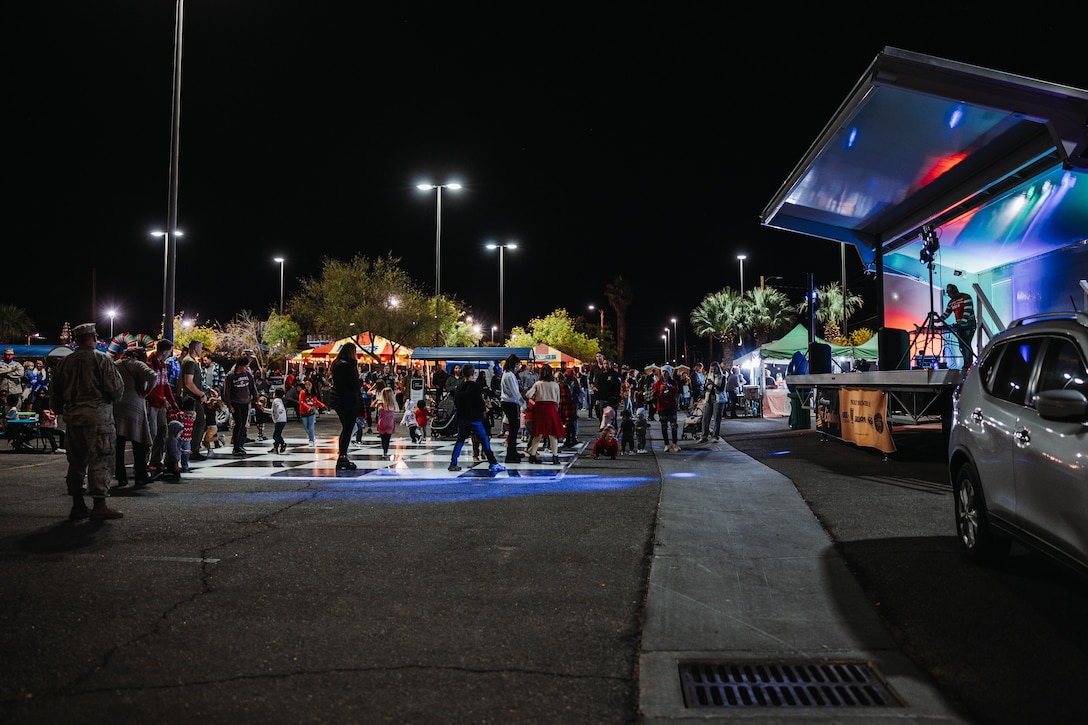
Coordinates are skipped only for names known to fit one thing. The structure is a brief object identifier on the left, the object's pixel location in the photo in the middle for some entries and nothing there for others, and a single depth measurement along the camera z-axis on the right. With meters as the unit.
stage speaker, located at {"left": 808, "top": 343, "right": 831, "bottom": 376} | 17.09
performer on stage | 12.12
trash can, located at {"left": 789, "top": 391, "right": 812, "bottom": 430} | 20.22
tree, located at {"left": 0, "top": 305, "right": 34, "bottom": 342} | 81.00
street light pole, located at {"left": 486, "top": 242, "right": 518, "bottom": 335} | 42.23
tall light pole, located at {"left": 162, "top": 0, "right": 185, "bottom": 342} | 14.34
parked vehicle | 3.91
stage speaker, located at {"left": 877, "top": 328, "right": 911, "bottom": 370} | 12.66
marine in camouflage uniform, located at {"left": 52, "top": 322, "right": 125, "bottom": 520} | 6.90
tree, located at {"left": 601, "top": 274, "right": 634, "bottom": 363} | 82.12
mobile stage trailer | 8.60
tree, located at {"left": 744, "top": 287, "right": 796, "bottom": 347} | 47.09
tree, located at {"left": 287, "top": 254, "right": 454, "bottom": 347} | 45.25
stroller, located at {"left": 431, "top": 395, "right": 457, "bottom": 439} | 17.06
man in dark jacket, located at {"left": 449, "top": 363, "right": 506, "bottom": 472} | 11.28
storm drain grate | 3.28
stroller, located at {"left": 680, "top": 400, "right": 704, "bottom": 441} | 16.98
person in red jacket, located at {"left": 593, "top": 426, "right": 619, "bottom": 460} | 13.20
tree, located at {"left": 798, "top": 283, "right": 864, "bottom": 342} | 42.56
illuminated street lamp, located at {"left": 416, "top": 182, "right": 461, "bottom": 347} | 31.25
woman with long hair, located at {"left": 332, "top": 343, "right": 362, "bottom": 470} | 10.80
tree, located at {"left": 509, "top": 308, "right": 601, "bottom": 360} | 79.06
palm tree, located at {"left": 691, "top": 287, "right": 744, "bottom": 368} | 47.62
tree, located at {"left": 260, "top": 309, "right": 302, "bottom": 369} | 65.00
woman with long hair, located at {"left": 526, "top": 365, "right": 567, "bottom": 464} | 12.37
